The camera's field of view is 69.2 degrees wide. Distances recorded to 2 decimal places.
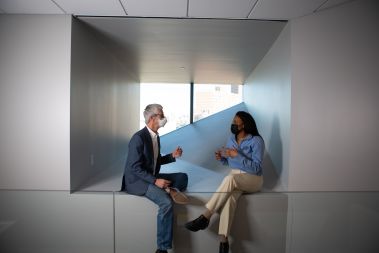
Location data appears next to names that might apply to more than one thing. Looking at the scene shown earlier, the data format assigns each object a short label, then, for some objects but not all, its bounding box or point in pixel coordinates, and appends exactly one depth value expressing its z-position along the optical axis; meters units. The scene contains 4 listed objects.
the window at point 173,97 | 7.13
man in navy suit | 2.19
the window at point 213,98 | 7.62
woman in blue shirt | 2.22
